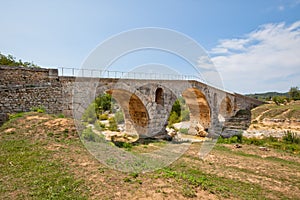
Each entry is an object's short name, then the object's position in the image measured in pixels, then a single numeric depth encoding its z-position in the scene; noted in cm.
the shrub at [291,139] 1421
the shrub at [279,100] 3683
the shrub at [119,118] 2664
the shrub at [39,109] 1126
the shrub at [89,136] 913
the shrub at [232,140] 1495
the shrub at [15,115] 1015
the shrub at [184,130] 2456
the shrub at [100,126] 2026
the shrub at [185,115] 3127
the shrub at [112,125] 2100
